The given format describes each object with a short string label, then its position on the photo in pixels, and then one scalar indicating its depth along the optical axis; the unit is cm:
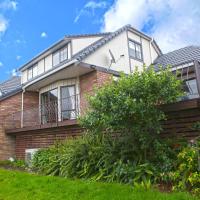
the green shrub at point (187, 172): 438
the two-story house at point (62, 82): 1040
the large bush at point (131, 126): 536
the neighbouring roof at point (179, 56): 1180
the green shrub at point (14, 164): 967
